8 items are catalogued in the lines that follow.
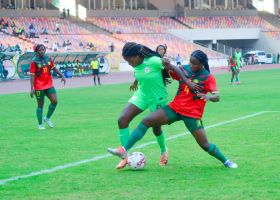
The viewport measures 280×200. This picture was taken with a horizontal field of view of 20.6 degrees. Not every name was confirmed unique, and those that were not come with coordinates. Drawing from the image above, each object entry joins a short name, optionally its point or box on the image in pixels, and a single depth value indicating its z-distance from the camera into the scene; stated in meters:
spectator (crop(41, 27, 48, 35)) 69.31
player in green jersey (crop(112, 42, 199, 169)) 11.27
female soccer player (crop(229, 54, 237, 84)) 40.53
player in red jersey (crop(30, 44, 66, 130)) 17.58
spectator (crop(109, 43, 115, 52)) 66.72
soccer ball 10.78
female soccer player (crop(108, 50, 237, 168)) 10.62
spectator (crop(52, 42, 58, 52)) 60.78
